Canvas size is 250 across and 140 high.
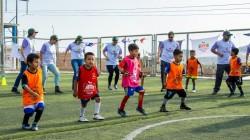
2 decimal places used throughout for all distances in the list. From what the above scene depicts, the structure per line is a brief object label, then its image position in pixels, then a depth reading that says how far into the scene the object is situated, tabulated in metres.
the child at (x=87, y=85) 9.38
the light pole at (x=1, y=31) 20.05
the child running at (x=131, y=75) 10.12
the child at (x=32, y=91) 8.17
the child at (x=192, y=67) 17.97
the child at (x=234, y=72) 14.76
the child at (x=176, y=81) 10.97
